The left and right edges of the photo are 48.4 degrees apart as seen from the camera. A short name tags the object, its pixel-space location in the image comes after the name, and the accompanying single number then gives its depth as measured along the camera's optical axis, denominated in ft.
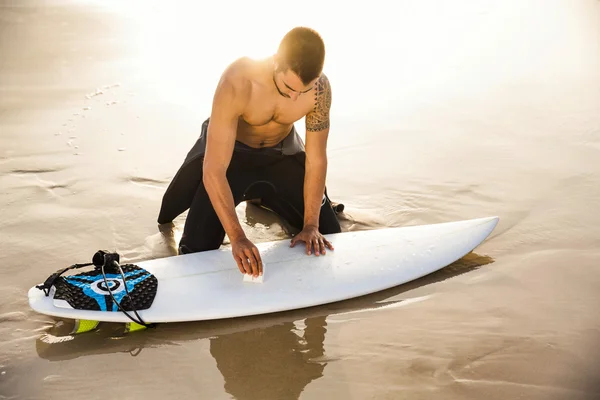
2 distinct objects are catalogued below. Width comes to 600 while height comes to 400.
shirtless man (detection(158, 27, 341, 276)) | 8.97
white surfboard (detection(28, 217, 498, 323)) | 9.00
